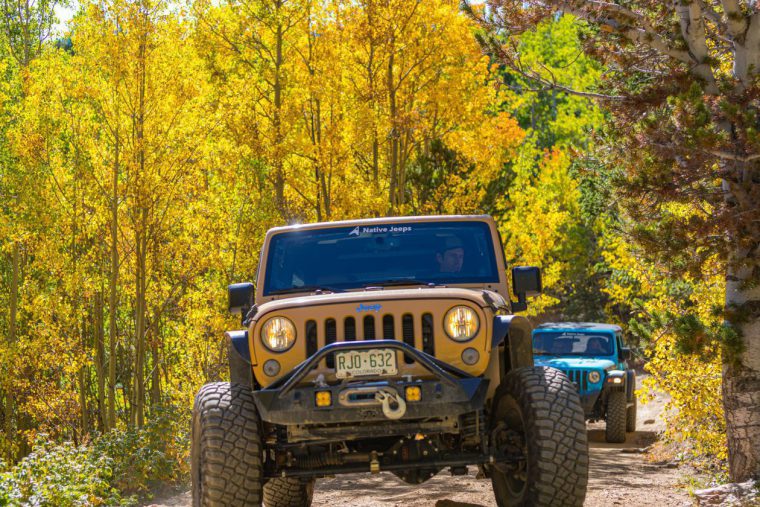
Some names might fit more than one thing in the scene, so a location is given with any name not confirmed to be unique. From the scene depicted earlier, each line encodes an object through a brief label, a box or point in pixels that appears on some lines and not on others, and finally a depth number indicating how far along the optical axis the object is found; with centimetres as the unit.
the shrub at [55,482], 1524
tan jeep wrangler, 1051
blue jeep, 2875
